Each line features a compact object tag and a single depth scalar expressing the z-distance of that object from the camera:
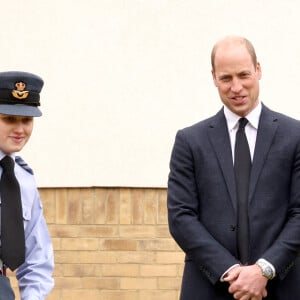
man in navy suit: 9.67
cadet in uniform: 9.04
